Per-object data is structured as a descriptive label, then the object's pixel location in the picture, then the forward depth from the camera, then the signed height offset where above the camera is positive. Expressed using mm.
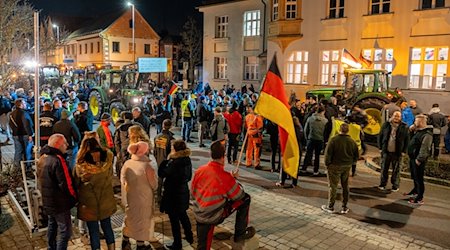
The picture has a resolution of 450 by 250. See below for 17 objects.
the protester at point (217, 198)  4531 -1313
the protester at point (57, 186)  4779 -1284
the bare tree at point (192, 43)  49688 +4876
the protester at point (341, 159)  7320 -1348
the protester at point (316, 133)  10062 -1215
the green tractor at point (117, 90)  18219 -452
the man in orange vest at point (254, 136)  10680 -1399
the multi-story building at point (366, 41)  17438 +2257
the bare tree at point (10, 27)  8891 +1245
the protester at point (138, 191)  5250 -1456
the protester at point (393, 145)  8742 -1286
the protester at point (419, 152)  7945 -1287
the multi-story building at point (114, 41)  49219 +5129
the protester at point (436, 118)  13232 -1013
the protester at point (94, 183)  4809 -1255
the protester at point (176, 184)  5523 -1428
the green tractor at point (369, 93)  14531 -234
